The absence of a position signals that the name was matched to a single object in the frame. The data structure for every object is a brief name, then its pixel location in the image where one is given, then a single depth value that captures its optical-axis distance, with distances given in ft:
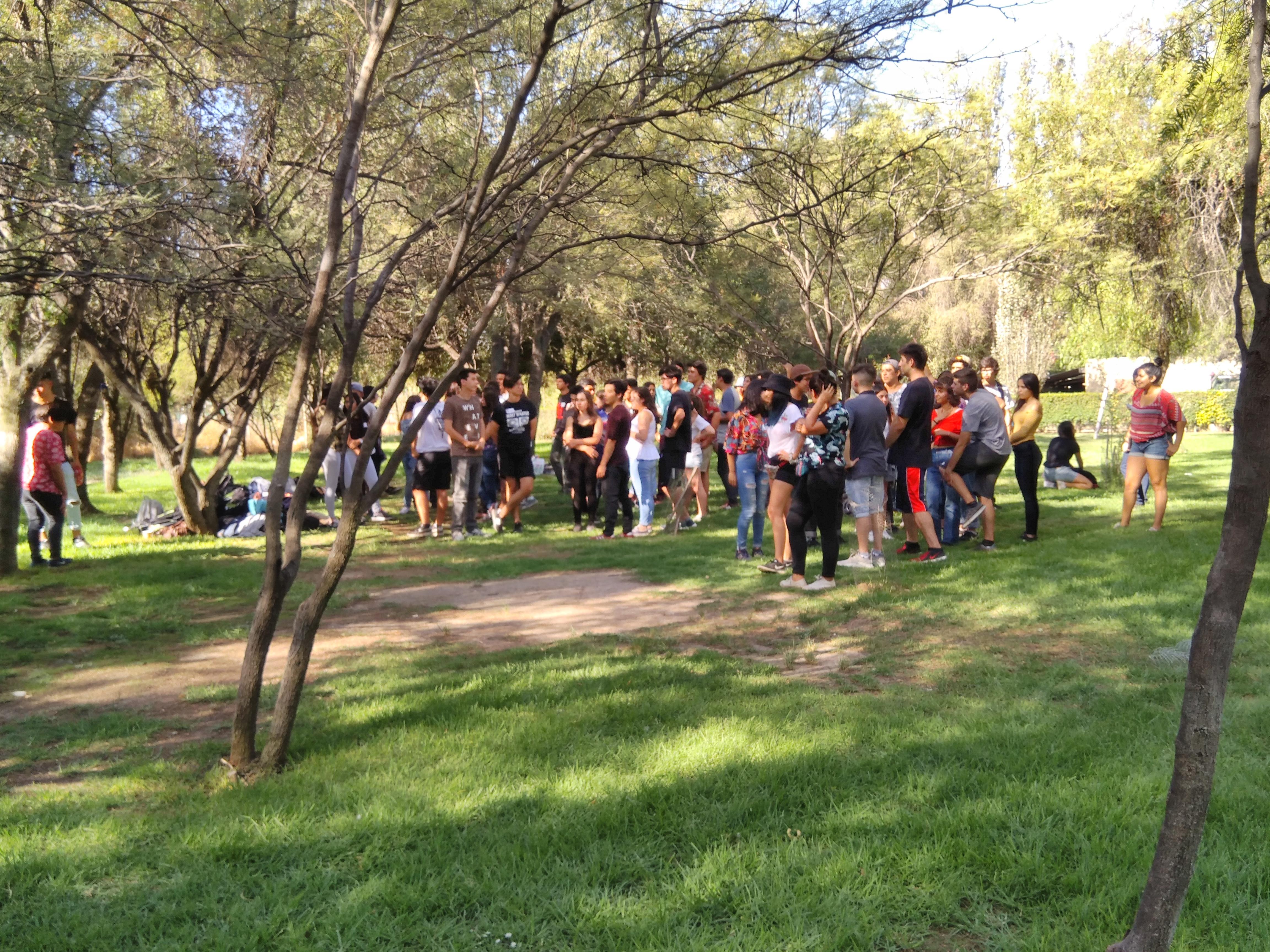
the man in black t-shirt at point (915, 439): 32.14
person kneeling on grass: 55.06
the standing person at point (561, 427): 47.91
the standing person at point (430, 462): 43.24
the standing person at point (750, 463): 34.65
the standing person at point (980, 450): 34.37
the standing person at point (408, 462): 45.84
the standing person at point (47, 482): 36.24
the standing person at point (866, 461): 30.96
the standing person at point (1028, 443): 35.94
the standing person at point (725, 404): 45.57
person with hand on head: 28.53
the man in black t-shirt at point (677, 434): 43.32
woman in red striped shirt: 34.68
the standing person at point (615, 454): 41.91
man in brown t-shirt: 41.75
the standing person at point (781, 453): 30.71
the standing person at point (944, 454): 36.29
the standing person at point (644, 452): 41.04
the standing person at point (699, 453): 44.24
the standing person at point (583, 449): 43.50
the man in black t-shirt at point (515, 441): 43.57
